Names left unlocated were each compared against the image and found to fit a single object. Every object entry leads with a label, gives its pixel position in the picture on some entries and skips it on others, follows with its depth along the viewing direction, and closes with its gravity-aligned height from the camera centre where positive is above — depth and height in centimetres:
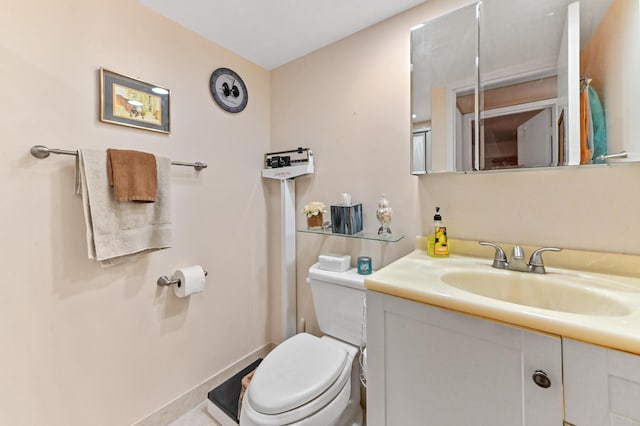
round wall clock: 156 +77
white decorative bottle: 130 -3
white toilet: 97 -69
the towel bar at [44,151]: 98 +24
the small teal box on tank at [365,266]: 134 -29
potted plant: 151 -2
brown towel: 109 +17
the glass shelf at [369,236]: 126 -13
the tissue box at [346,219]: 137 -4
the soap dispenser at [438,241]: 113 -14
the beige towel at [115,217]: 104 -2
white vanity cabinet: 61 -44
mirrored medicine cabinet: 87 +49
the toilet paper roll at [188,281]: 135 -37
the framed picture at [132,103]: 115 +53
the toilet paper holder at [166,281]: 133 -36
